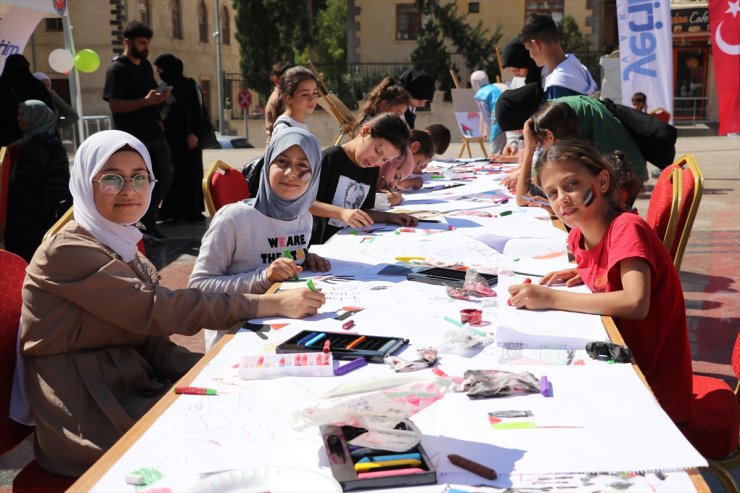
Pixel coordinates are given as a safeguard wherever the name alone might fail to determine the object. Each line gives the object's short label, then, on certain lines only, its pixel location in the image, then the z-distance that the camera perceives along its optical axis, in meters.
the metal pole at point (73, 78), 8.24
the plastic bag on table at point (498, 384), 1.55
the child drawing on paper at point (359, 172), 3.80
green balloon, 8.70
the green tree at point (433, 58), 24.97
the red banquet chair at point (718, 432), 2.14
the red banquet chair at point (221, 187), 3.35
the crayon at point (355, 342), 1.83
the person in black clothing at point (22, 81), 6.72
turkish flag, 8.48
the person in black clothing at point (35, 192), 5.24
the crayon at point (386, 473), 1.22
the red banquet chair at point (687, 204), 2.97
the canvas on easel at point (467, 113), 12.92
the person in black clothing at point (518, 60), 6.20
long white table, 1.24
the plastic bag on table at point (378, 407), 1.27
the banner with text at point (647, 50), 9.20
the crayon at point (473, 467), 1.23
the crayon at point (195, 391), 1.58
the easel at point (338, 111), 6.52
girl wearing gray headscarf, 2.72
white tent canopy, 6.78
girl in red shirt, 2.10
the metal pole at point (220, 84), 23.92
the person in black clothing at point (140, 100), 7.02
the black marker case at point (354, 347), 1.78
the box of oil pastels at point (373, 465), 1.21
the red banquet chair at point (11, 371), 1.91
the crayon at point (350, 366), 1.70
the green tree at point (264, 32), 27.97
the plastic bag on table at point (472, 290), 2.34
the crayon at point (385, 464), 1.24
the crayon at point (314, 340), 1.85
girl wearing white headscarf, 1.97
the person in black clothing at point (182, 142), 8.15
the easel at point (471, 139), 11.60
